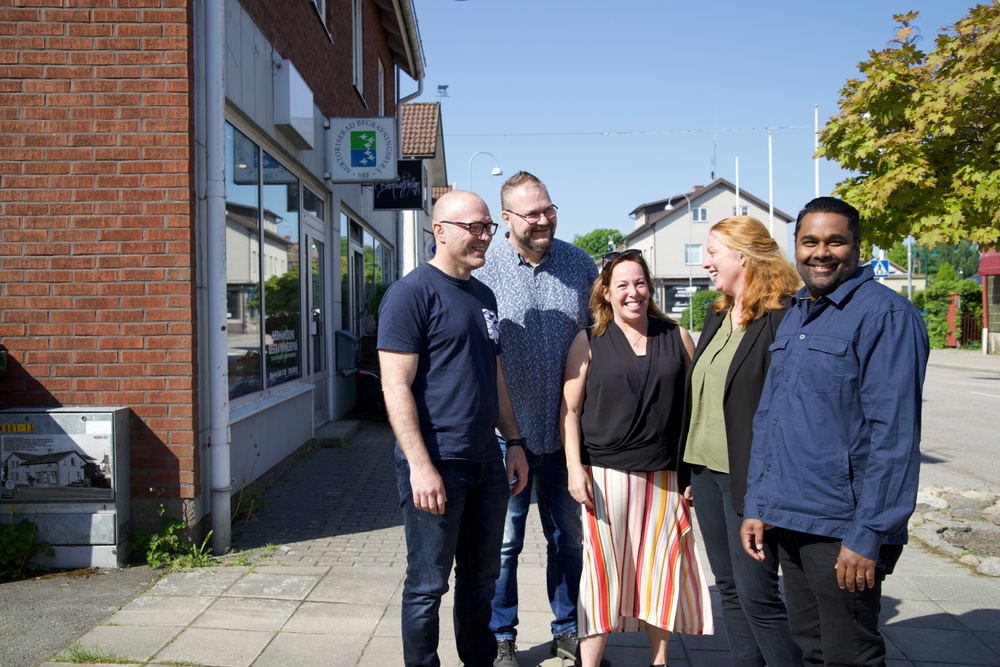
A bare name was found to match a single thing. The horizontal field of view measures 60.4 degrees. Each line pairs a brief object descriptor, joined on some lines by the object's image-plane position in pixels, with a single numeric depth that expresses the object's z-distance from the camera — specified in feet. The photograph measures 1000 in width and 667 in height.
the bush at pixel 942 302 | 104.53
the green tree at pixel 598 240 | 354.95
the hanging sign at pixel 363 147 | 32.63
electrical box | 16.05
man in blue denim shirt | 7.86
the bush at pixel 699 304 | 177.17
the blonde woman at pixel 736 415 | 9.96
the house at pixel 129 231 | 16.52
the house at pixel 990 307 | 93.97
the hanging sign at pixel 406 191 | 43.21
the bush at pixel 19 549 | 15.57
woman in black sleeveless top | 11.48
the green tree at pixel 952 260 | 348.32
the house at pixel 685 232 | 213.66
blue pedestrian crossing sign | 75.38
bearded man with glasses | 12.25
